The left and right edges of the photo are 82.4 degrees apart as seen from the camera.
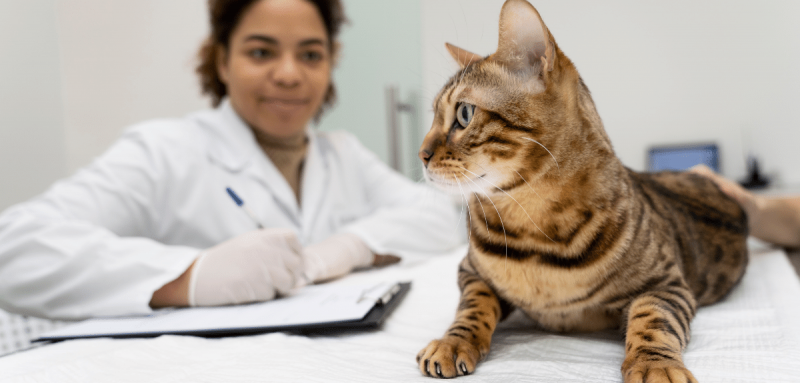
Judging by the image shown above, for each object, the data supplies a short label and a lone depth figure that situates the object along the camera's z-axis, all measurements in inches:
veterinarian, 26.0
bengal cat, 16.4
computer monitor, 29.9
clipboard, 20.7
